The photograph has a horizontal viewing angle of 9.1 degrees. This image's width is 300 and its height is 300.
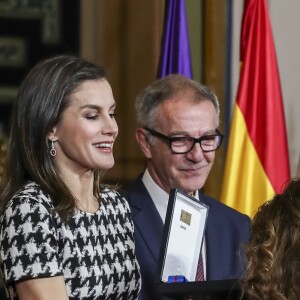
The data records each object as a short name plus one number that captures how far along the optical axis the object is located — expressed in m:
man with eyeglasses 6.18
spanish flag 8.25
